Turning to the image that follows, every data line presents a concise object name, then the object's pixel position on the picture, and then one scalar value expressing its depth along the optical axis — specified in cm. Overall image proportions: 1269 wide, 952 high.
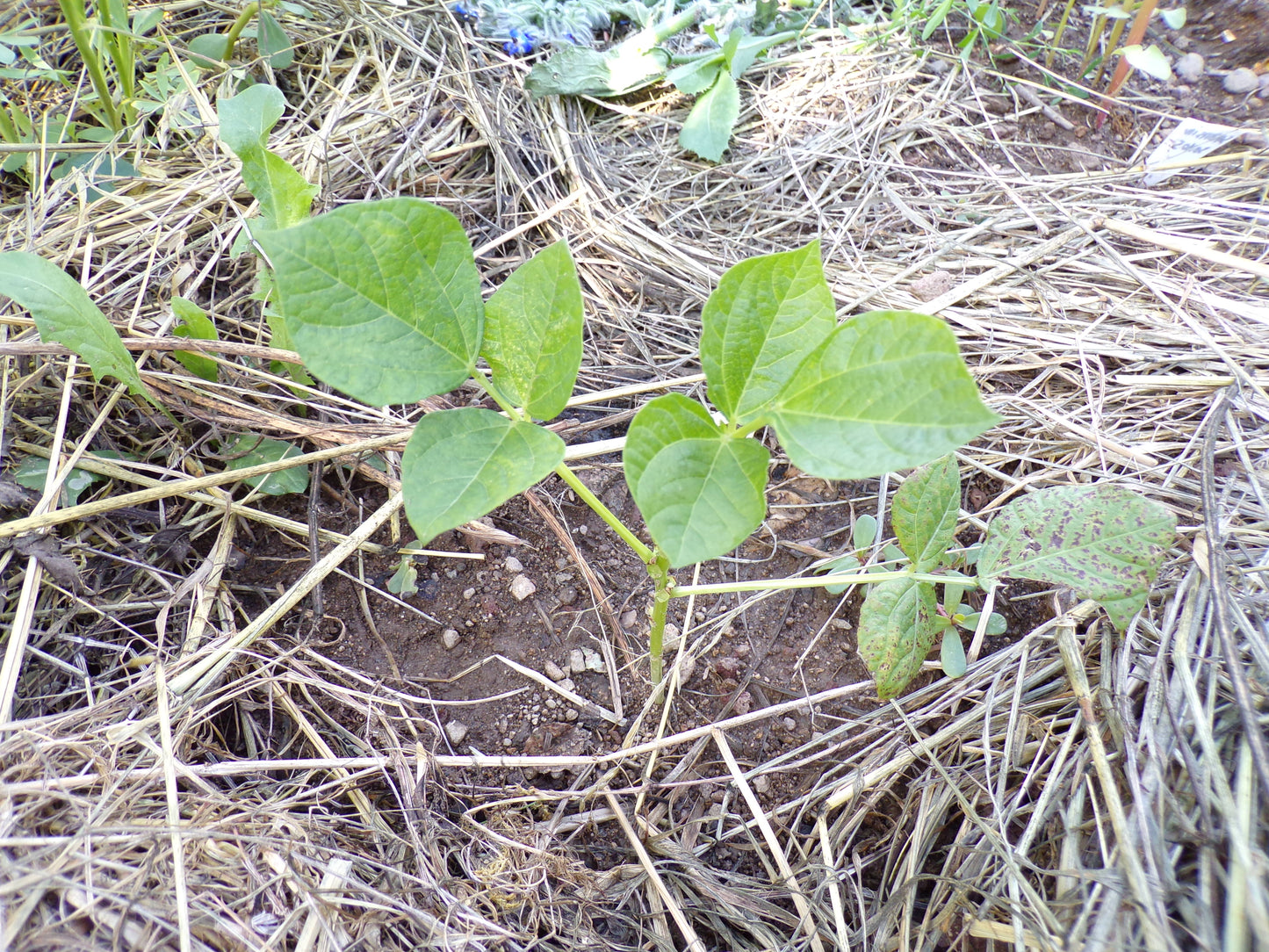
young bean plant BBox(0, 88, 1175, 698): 31
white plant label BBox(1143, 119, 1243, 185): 66
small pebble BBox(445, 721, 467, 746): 45
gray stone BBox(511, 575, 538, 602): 49
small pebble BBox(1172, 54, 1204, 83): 78
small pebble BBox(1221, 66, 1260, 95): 76
